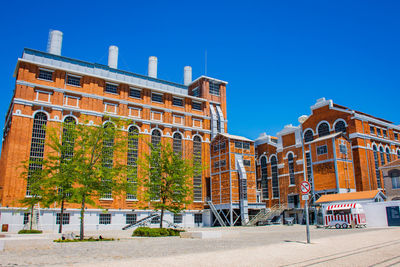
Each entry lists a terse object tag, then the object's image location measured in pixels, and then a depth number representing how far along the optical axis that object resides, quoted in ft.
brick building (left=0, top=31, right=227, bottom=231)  124.06
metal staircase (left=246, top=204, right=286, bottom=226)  138.92
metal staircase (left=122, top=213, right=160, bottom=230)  126.93
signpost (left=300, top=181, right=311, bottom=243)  49.16
